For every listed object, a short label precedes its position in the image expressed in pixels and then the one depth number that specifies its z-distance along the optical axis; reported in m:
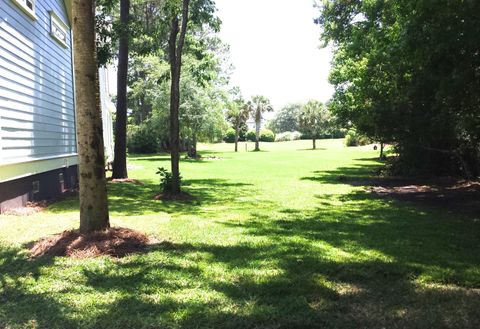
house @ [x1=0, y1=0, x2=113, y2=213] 8.52
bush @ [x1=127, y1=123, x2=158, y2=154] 42.09
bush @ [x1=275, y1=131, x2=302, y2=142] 71.97
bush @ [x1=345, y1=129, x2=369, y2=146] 51.19
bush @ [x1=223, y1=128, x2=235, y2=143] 62.41
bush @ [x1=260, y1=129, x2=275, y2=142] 69.50
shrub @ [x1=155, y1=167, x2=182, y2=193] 11.29
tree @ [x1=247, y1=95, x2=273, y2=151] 55.66
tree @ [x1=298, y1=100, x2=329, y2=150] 56.00
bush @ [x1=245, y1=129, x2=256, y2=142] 66.50
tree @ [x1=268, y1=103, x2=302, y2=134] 100.19
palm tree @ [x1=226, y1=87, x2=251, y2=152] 45.42
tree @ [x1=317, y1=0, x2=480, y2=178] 7.45
